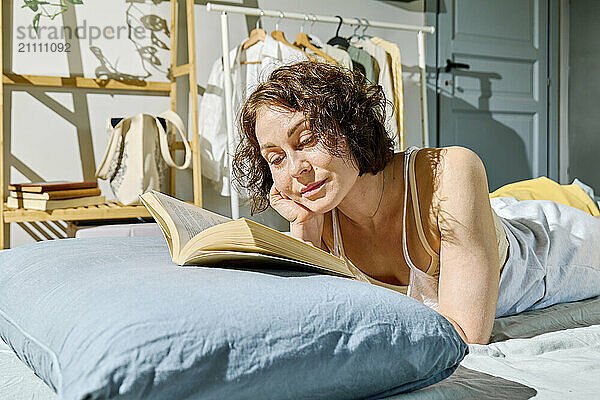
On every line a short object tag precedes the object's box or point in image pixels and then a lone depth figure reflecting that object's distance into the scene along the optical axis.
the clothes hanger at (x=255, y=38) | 2.67
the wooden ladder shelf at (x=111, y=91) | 2.20
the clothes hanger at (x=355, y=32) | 2.91
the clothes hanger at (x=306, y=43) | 2.70
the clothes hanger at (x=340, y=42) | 2.89
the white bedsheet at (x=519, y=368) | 0.64
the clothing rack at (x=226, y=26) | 2.54
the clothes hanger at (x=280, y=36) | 2.69
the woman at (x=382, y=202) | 0.91
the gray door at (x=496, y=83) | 3.42
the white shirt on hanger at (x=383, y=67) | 2.88
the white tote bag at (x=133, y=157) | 2.39
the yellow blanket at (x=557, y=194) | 1.81
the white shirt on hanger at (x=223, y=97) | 2.62
